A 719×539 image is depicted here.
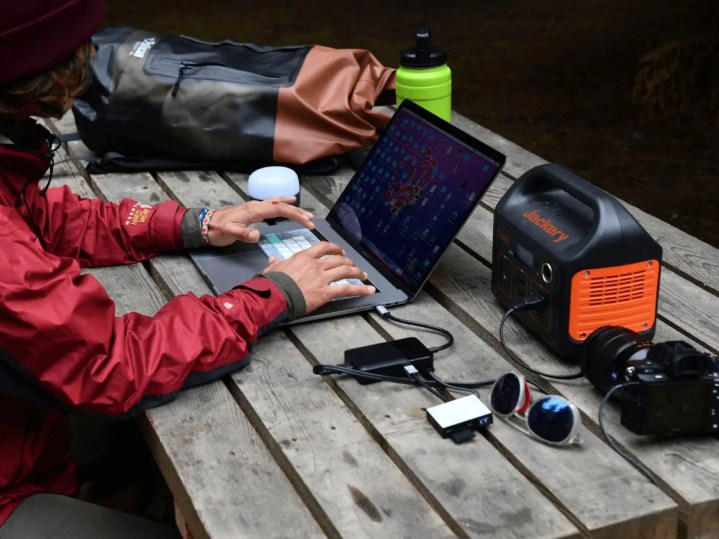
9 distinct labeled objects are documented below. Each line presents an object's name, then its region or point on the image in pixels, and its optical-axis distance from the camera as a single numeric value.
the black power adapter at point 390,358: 1.69
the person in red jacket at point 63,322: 1.53
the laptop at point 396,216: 1.92
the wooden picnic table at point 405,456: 1.36
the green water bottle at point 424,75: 2.53
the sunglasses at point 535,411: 1.47
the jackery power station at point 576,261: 1.64
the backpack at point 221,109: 2.65
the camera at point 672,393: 1.46
